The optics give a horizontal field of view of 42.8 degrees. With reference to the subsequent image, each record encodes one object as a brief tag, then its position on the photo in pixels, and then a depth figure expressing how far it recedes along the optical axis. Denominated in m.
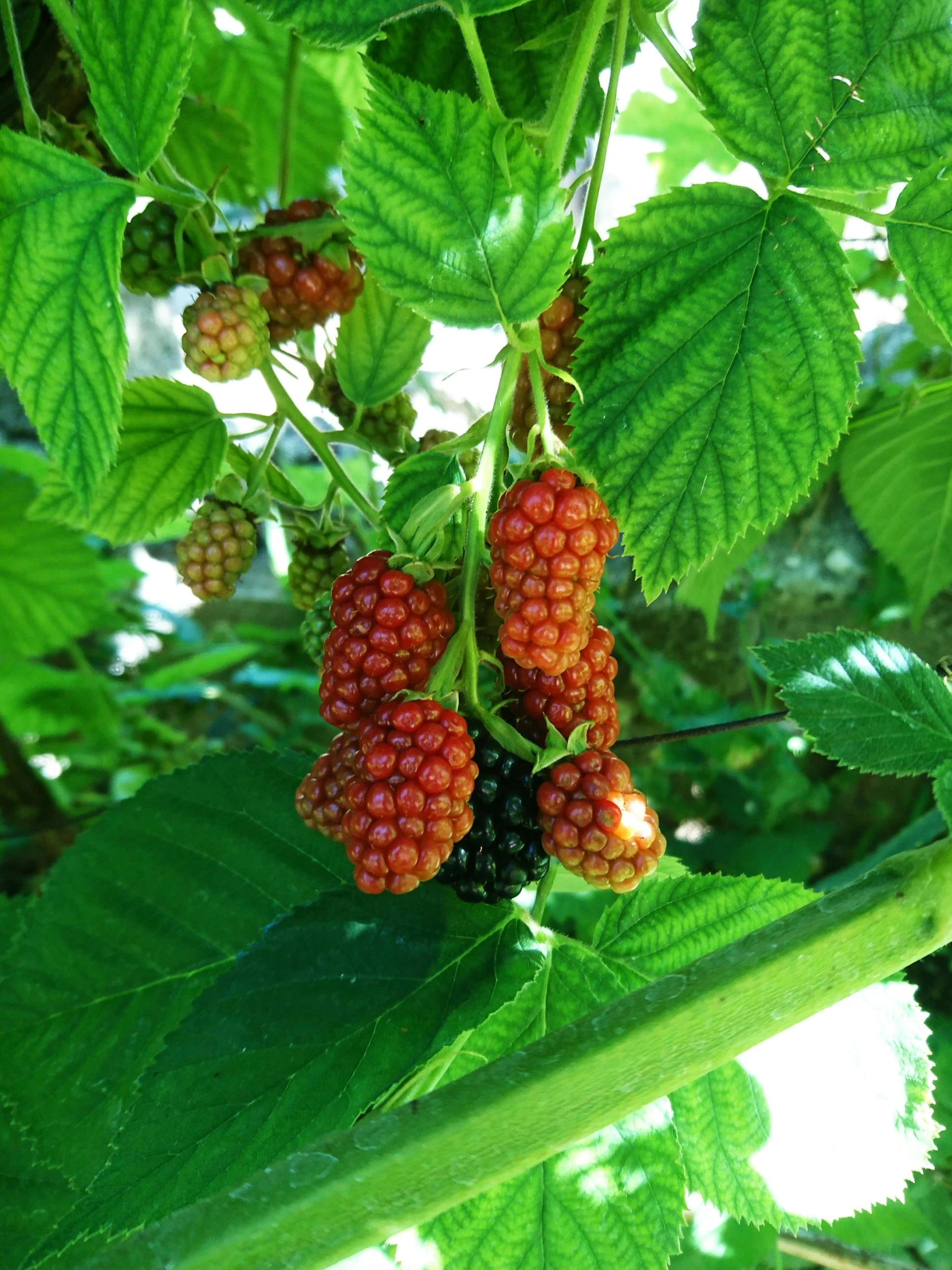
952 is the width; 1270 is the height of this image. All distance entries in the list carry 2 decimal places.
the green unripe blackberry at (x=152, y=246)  0.21
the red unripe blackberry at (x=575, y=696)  0.17
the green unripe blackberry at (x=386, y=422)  0.23
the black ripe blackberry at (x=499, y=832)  0.17
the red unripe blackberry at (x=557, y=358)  0.18
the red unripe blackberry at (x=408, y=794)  0.15
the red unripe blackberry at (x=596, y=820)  0.16
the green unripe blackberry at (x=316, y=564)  0.23
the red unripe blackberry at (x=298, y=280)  0.22
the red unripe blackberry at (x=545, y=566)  0.15
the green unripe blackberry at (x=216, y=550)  0.22
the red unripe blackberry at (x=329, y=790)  0.17
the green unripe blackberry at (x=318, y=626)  0.21
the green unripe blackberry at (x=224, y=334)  0.20
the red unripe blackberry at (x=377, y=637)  0.16
